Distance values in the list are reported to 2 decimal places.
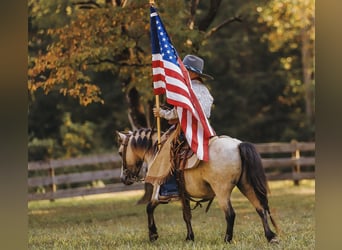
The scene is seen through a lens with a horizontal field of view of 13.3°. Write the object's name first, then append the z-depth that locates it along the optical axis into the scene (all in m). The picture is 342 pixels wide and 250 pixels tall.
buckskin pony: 13.88
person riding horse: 14.57
